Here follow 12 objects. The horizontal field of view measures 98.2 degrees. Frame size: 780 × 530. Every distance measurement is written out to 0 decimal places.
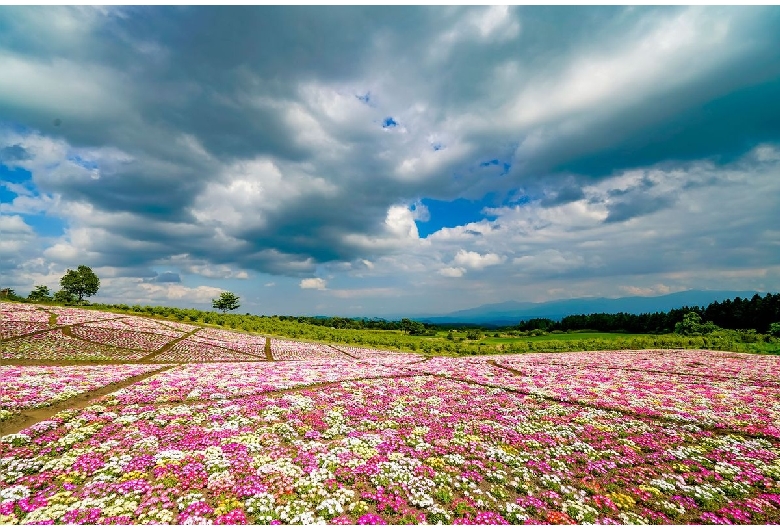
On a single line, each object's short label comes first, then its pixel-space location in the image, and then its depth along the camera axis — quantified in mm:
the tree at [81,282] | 111000
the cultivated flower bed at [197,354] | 38500
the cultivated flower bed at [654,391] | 19250
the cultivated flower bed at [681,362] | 36256
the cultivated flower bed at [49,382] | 17359
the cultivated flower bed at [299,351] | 47628
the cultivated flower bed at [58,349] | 31938
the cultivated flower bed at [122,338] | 40669
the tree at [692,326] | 97875
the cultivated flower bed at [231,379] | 20516
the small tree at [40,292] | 117925
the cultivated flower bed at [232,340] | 48969
